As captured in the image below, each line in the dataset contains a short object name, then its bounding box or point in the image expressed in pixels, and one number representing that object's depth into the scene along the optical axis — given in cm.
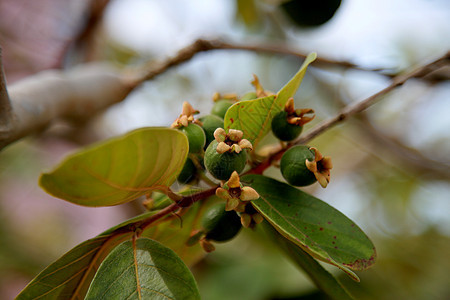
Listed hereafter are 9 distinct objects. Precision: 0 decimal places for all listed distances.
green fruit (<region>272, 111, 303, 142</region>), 25
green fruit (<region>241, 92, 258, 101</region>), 26
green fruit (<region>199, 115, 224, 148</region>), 25
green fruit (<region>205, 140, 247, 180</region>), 23
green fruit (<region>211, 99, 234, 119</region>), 26
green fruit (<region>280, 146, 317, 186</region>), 24
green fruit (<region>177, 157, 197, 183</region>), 25
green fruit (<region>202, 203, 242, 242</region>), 25
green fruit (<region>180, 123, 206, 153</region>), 24
